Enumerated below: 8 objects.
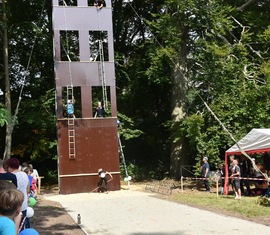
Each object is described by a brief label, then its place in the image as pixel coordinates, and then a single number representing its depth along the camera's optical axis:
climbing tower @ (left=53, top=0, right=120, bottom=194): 19.48
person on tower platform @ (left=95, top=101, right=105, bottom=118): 20.61
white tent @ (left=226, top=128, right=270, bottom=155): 15.28
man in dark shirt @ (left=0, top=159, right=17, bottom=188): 5.40
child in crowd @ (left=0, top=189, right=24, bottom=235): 2.93
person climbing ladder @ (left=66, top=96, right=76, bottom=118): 19.77
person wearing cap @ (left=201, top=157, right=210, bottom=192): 18.73
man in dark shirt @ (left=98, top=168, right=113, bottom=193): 19.31
